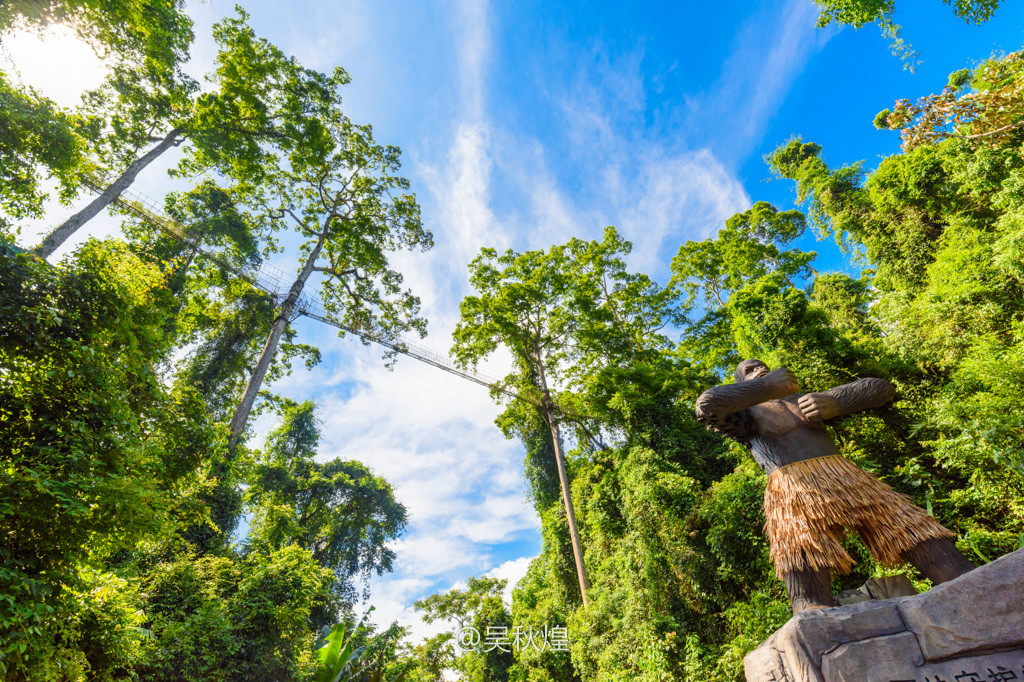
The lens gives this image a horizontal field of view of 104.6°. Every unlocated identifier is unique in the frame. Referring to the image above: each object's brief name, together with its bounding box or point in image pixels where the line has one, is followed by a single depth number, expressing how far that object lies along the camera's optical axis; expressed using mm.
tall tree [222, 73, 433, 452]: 11898
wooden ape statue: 2537
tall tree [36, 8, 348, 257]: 9258
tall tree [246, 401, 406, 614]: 18719
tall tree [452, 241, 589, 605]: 13398
